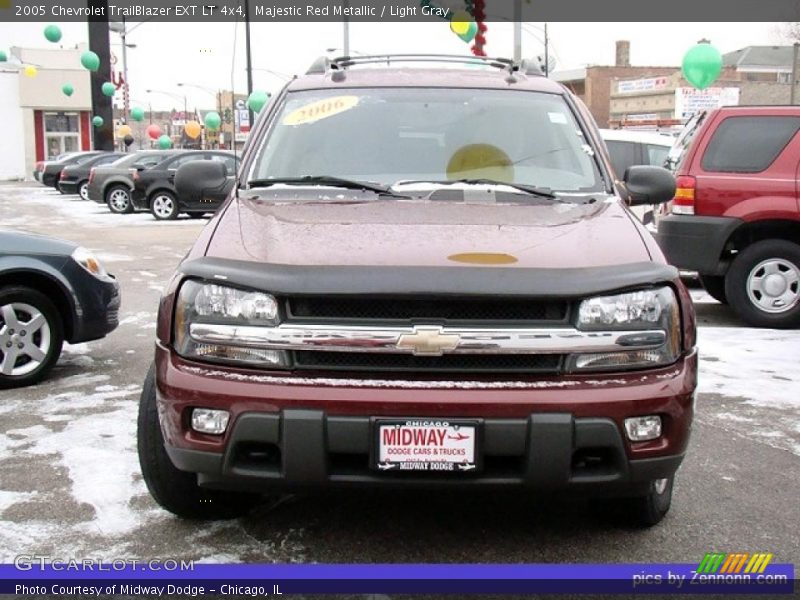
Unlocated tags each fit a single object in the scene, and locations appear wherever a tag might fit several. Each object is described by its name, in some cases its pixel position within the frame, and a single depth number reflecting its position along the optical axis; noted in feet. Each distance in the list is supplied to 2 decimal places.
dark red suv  9.32
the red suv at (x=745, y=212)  25.68
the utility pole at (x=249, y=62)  107.55
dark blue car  18.95
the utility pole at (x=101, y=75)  98.94
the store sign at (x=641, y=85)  195.00
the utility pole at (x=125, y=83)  148.77
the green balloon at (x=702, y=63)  57.88
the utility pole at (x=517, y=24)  58.52
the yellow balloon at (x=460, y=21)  54.10
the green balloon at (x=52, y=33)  102.32
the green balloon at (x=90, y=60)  96.89
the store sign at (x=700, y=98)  96.00
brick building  230.07
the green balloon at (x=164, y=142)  144.99
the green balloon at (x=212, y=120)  126.06
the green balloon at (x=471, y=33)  55.67
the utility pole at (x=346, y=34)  97.09
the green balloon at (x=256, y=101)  96.53
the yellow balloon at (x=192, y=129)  133.76
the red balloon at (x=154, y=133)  151.16
